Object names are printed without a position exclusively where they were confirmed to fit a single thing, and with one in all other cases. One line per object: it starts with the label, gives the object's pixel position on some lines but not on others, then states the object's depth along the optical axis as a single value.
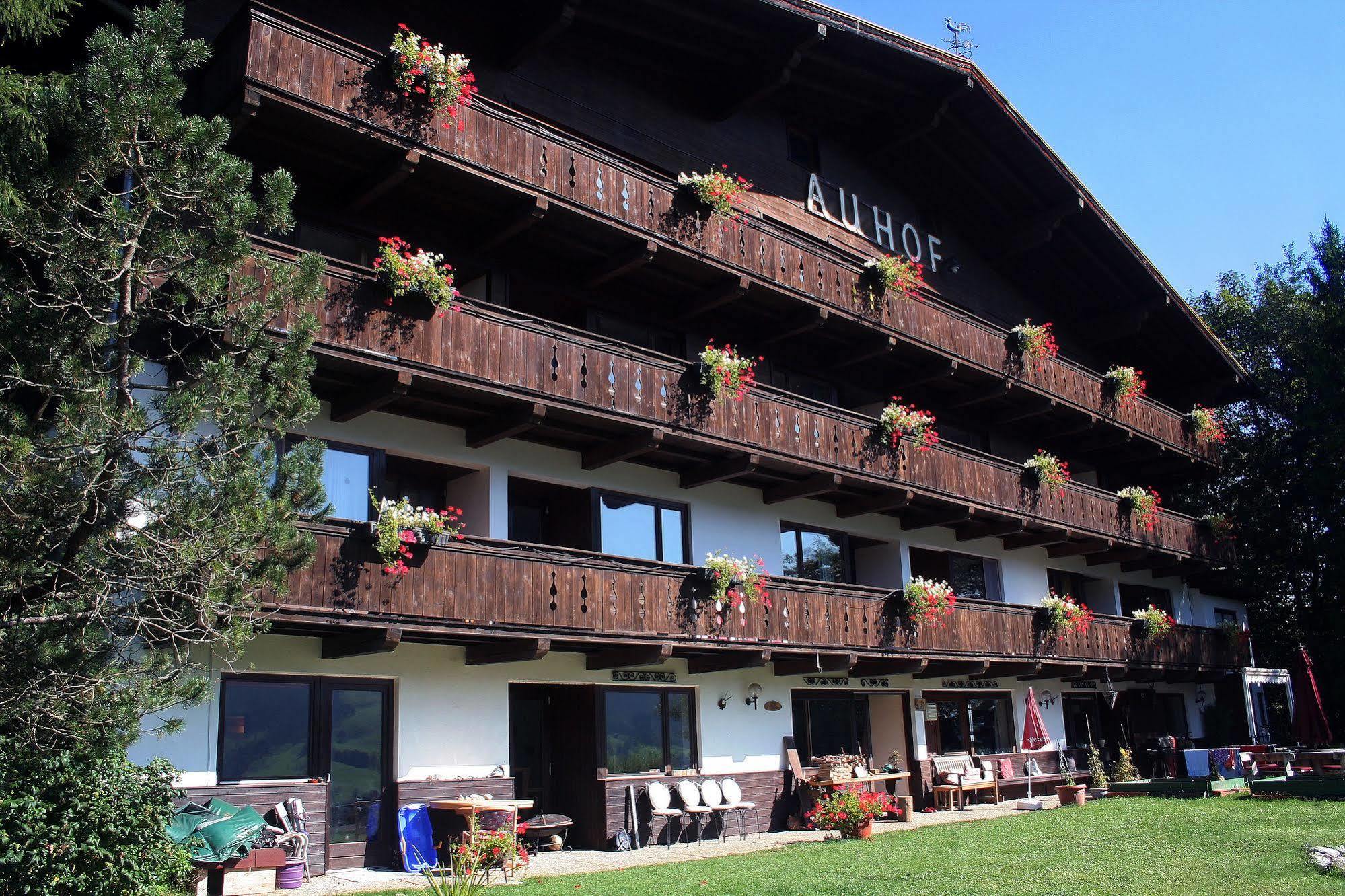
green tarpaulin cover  12.69
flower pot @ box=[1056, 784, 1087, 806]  22.52
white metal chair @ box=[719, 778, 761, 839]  19.88
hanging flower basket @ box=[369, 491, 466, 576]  14.84
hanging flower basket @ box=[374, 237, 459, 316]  15.61
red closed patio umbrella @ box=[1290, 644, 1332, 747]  29.27
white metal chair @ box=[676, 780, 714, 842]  19.12
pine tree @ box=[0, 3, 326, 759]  9.86
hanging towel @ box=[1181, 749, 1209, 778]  26.38
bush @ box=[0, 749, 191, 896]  9.90
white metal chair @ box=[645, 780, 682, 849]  18.70
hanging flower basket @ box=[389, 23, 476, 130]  16.25
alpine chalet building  15.70
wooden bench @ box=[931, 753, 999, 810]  24.50
